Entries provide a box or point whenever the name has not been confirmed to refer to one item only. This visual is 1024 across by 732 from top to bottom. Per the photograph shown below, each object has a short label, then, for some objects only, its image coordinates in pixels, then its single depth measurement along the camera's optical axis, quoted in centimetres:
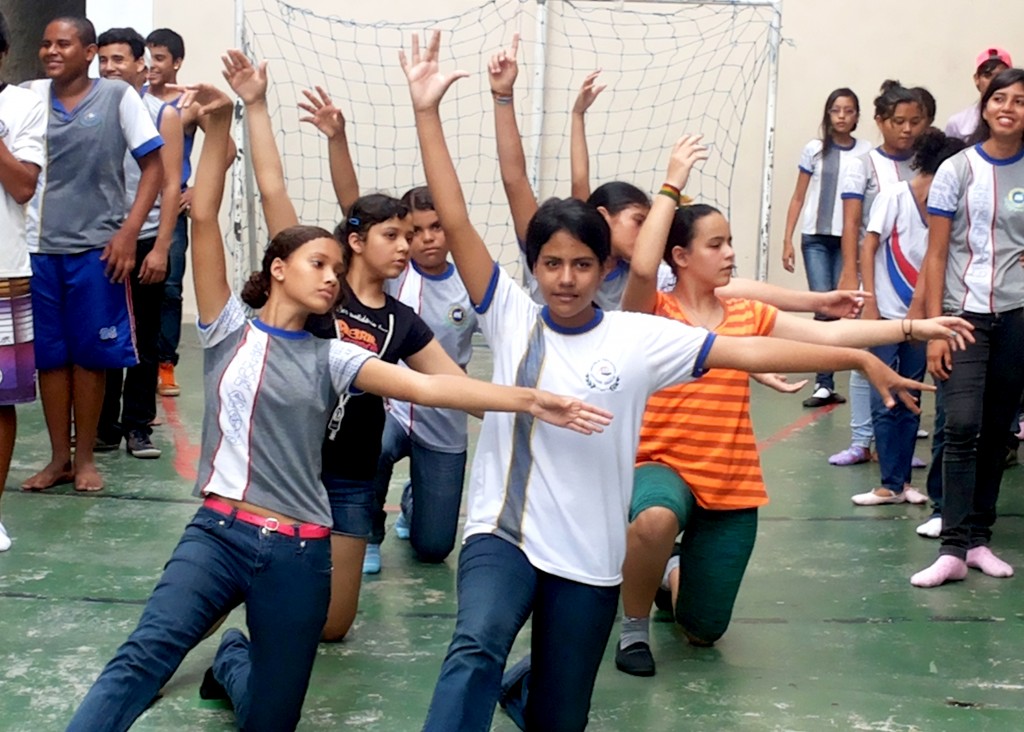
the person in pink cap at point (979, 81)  695
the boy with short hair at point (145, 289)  637
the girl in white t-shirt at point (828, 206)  839
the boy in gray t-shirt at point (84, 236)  589
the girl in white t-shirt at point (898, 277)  612
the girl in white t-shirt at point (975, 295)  502
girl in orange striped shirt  416
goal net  1073
